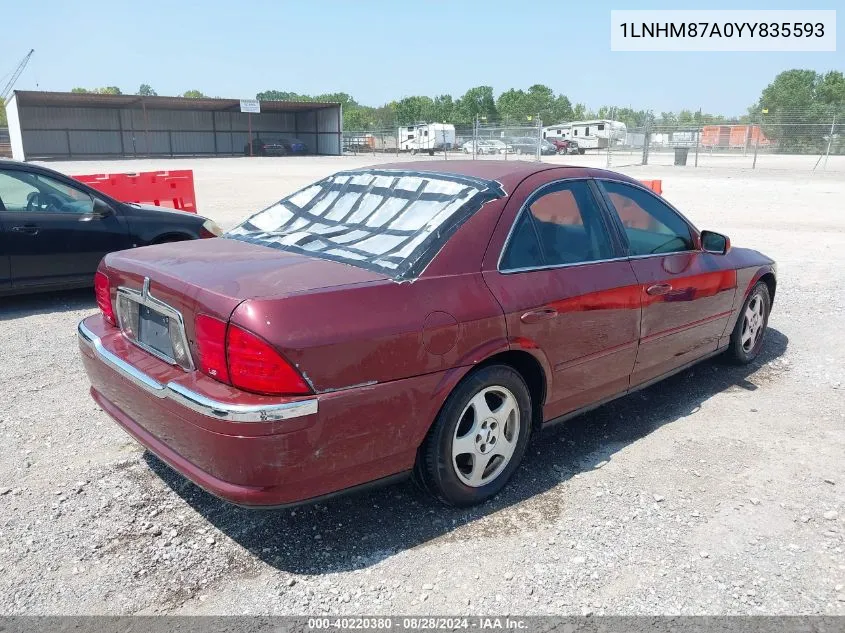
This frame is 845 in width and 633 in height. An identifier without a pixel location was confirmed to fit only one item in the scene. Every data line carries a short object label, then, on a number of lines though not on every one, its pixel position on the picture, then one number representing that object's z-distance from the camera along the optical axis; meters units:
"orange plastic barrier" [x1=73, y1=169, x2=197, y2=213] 11.32
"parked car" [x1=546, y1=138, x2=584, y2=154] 51.07
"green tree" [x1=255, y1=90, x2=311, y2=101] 141.71
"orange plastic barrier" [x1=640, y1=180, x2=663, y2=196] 10.73
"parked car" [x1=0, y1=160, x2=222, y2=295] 6.79
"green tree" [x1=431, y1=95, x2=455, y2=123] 92.50
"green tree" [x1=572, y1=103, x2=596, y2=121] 97.19
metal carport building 47.25
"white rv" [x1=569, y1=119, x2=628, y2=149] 52.41
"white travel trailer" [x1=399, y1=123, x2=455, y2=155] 53.19
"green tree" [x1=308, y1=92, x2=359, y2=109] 123.24
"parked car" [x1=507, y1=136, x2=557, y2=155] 36.03
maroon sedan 2.69
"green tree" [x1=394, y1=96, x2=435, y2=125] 90.81
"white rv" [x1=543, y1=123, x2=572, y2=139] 59.61
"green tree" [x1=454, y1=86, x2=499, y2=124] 92.69
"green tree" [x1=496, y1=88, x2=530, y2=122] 91.47
